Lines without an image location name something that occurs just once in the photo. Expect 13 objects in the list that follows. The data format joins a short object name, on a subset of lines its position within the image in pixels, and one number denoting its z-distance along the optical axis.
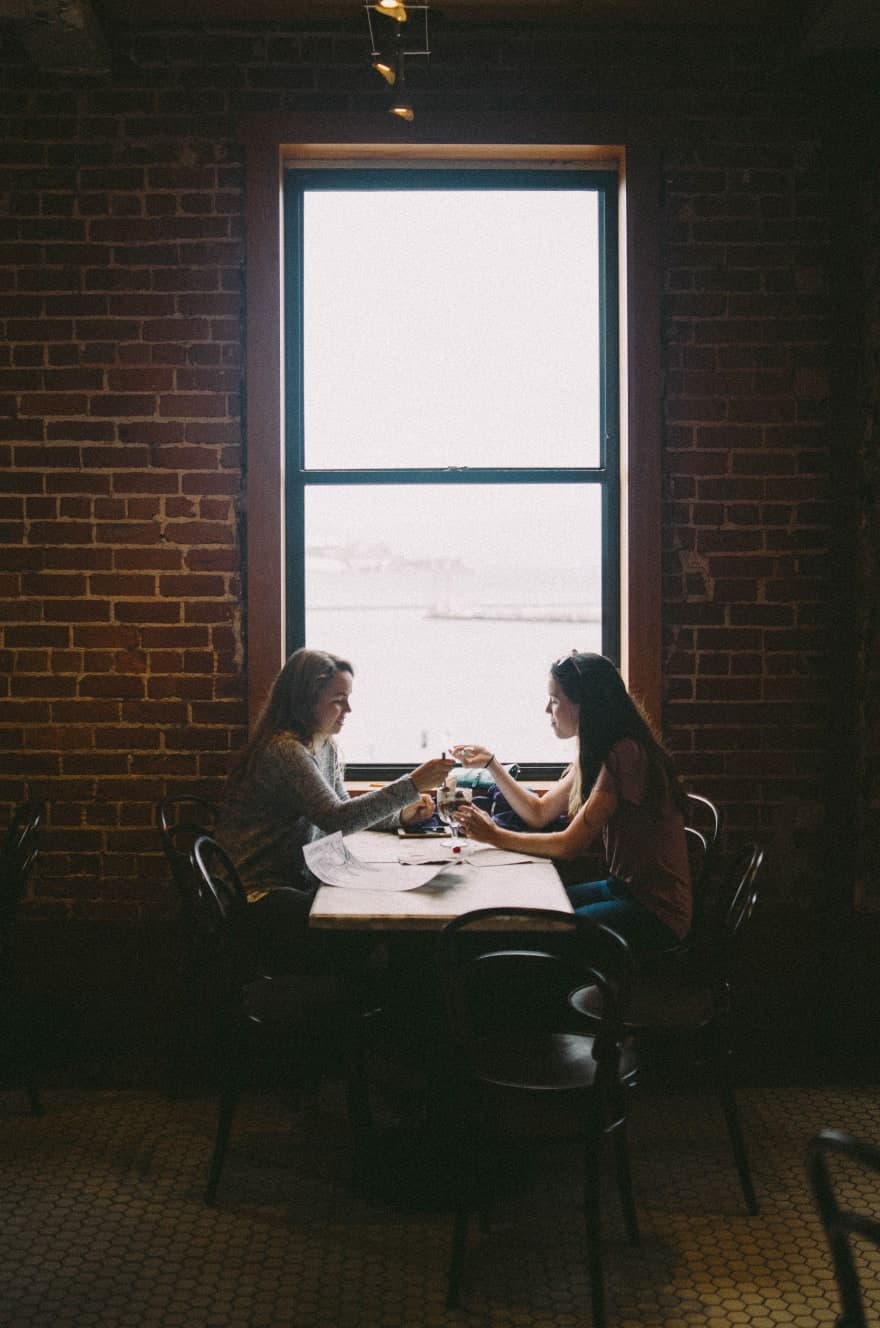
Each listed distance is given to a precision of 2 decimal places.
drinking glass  3.18
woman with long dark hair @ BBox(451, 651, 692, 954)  2.98
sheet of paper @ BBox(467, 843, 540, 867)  2.99
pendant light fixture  3.42
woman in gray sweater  3.10
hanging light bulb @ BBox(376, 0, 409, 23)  3.01
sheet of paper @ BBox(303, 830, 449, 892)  2.76
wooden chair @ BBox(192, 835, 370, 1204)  2.69
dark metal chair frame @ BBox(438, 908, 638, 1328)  2.15
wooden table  2.48
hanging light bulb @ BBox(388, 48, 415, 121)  3.22
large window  3.85
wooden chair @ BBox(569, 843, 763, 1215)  2.66
